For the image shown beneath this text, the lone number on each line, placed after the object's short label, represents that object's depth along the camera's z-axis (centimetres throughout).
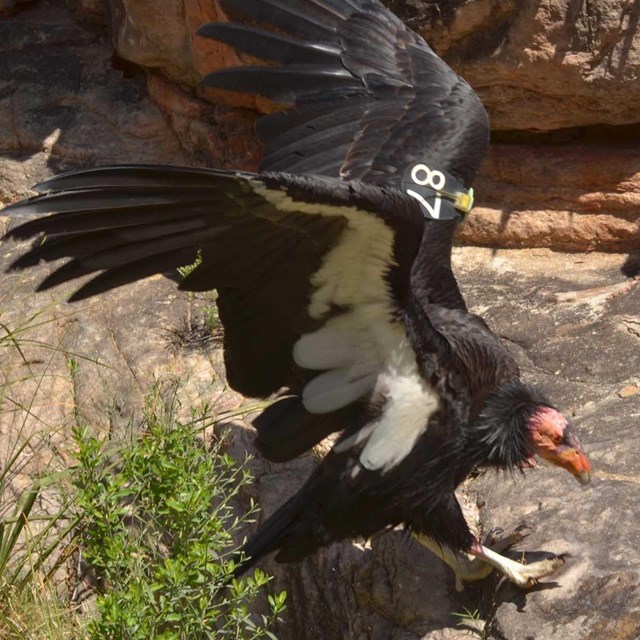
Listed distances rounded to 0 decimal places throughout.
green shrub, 704
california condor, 627
